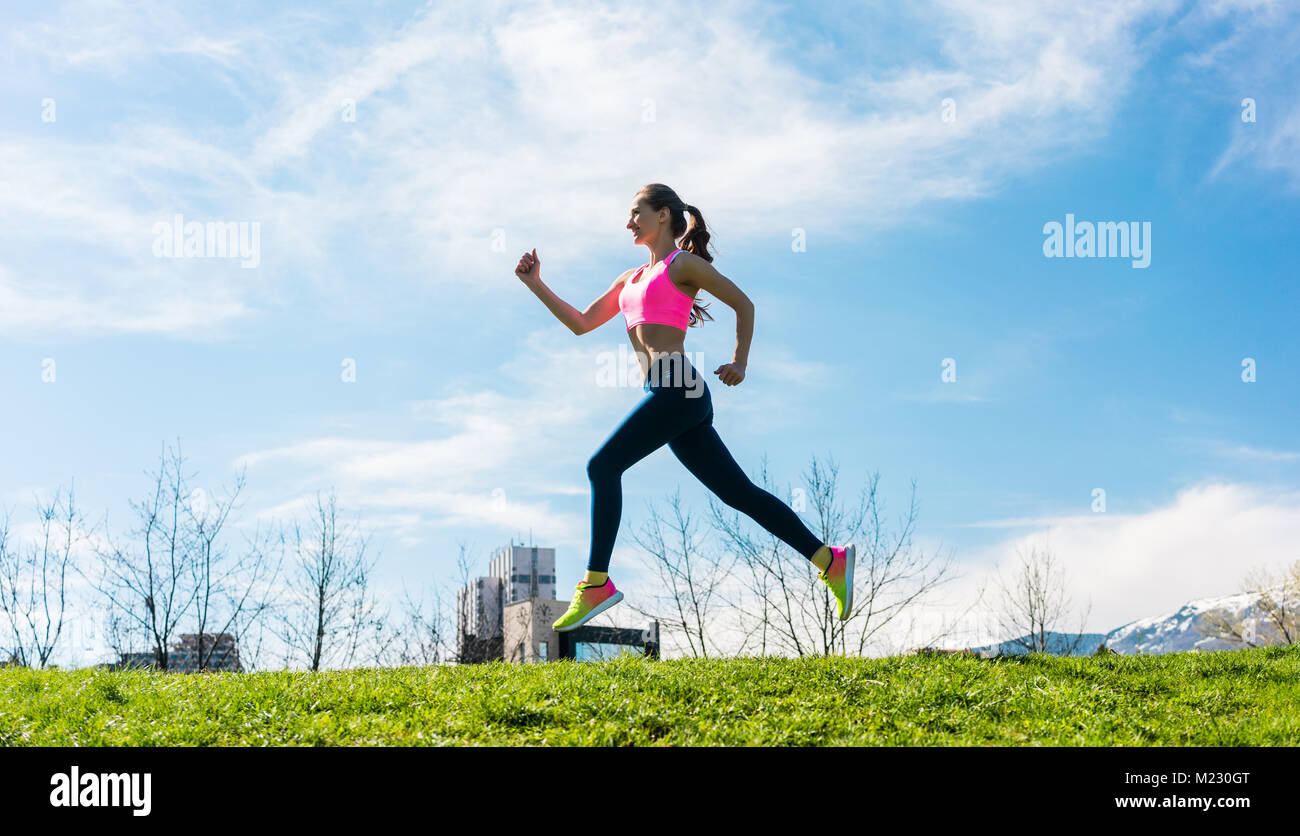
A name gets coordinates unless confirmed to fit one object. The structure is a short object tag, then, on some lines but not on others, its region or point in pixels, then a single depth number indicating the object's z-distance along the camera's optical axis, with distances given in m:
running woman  6.39
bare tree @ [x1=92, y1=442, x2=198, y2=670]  25.95
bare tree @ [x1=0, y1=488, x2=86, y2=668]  25.75
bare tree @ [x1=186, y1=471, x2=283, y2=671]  25.81
